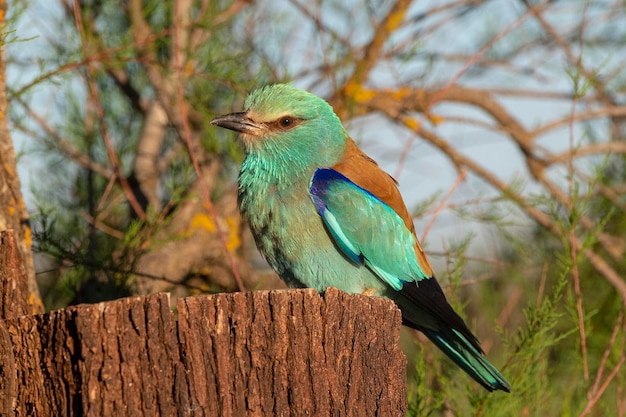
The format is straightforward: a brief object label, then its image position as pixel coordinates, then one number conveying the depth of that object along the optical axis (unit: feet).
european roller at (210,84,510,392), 28.07
